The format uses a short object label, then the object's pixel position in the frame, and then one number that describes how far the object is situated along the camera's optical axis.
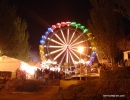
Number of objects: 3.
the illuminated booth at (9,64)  14.58
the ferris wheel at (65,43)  21.77
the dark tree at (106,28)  13.20
